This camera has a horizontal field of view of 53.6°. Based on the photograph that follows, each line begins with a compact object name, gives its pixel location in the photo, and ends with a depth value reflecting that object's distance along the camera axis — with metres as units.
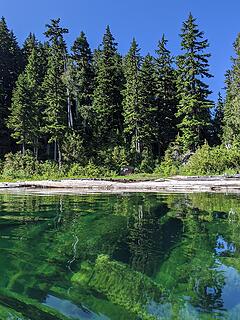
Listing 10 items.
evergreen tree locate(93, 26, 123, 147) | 29.75
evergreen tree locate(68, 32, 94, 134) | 29.24
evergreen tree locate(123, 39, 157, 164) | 27.80
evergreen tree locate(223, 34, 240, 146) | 24.50
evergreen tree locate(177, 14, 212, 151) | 26.77
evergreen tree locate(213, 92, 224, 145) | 30.70
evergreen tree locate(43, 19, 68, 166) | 26.37
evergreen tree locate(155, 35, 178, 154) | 30.13
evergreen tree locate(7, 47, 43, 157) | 27.03
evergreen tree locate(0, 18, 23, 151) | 33.79
